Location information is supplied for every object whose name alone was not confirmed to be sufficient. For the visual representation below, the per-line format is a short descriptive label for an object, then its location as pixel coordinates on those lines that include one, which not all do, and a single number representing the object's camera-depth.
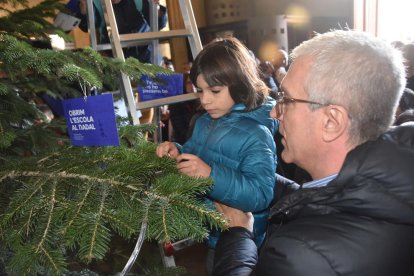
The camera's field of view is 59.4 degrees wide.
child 1.25
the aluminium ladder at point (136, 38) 1.73
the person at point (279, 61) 5.04
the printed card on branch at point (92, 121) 0.91
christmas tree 0.66
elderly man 0.75
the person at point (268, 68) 4.64
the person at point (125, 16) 2.41
